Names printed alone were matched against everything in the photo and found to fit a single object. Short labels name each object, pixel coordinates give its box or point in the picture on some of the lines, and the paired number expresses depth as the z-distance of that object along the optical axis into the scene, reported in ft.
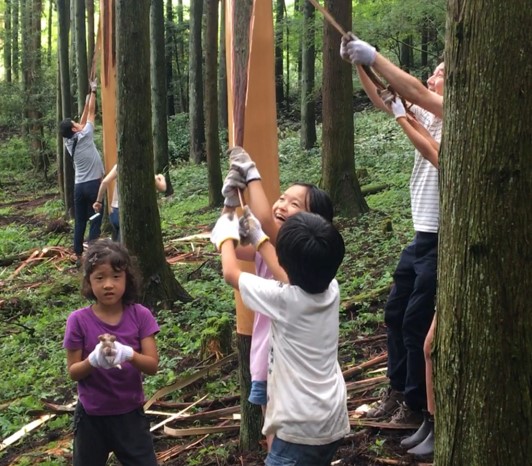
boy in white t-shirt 8.09
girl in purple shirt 9.93
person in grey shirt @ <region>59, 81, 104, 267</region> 30.66
